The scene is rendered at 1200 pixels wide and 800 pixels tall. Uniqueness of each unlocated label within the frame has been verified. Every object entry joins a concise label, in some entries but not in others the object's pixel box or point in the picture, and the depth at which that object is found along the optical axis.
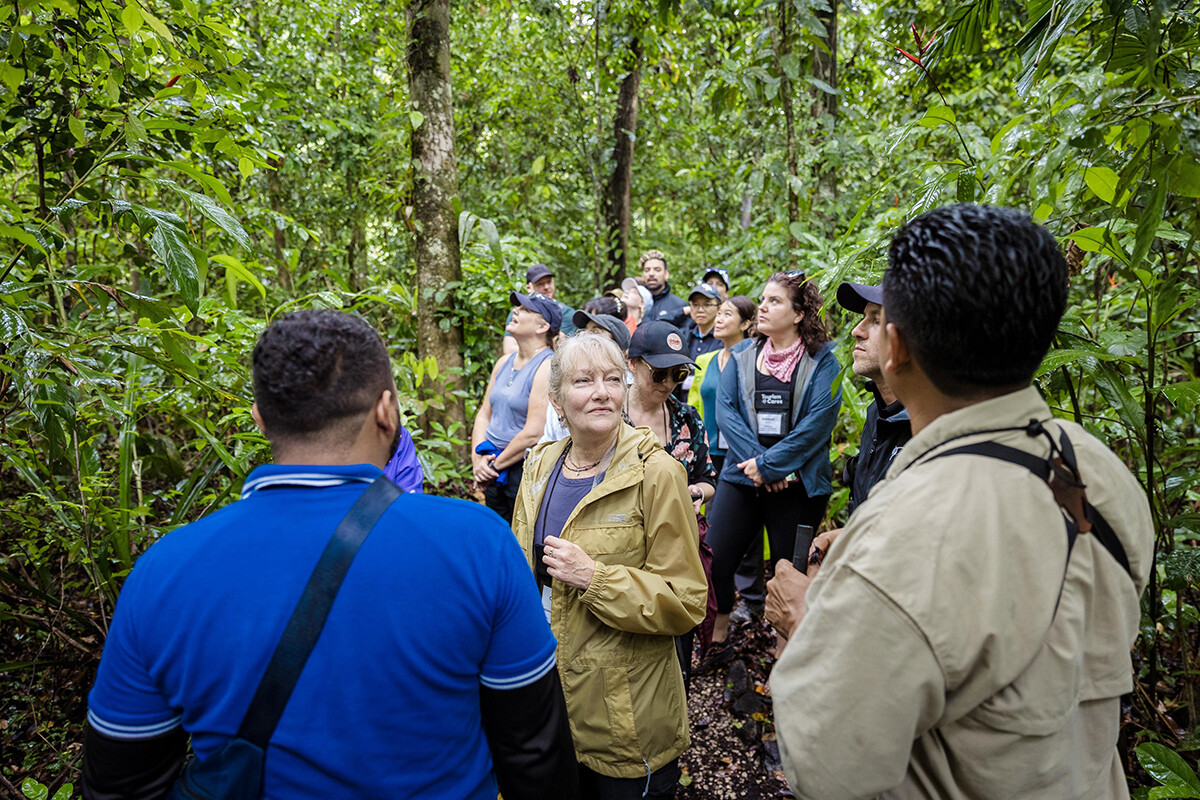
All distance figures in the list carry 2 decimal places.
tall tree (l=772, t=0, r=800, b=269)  4.31
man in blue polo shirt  1.10
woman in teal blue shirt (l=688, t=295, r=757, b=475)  4.73
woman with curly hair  3.75
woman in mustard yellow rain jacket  1.94
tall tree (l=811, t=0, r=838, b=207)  5.17
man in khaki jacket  0.96
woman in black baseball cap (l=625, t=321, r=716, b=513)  3.26
